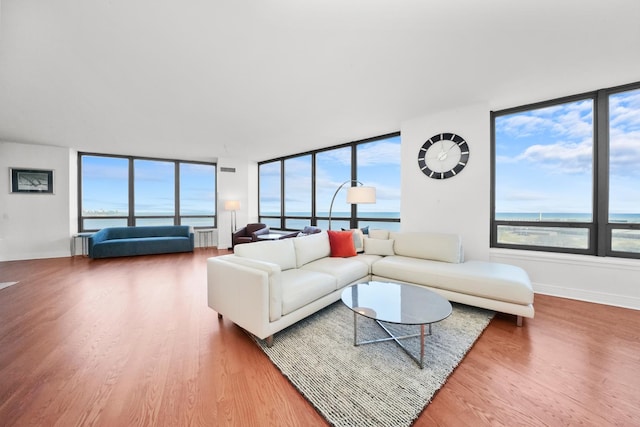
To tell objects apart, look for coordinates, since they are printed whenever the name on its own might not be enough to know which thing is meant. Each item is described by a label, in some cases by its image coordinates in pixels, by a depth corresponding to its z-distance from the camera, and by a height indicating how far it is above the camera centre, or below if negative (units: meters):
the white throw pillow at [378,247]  3.54 -0.53
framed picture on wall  5.02 +0.66
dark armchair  5.95 -0.55
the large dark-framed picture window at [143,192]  6.00 +0.53
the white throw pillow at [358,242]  3.67 -0.47
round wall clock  3.54 +0.90
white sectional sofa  1.97 -0.68
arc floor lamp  3.62 +0.27
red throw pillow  3.41 -0.47
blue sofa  5.30 -0.71
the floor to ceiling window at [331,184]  4.87 +0.70
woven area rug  1.34 -1.11
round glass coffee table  1.73 -0.77
